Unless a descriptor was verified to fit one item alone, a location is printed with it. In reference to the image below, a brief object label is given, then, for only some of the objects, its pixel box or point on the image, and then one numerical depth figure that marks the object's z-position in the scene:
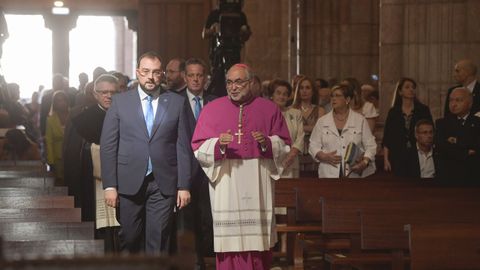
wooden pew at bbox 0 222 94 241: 8.40
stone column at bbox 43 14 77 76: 31.17
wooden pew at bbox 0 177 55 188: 11.42
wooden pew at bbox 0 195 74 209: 9.65
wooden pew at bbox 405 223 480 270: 7.73
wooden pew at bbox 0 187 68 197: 10.23
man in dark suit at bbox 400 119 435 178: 11.68
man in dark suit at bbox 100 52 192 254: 8.39
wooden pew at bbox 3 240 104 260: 7.68
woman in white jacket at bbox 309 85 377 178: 11.43
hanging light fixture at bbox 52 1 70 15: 29.32
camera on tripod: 12.09
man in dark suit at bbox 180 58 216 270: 9.89
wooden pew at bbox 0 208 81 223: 9.09
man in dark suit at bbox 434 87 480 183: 10.45
